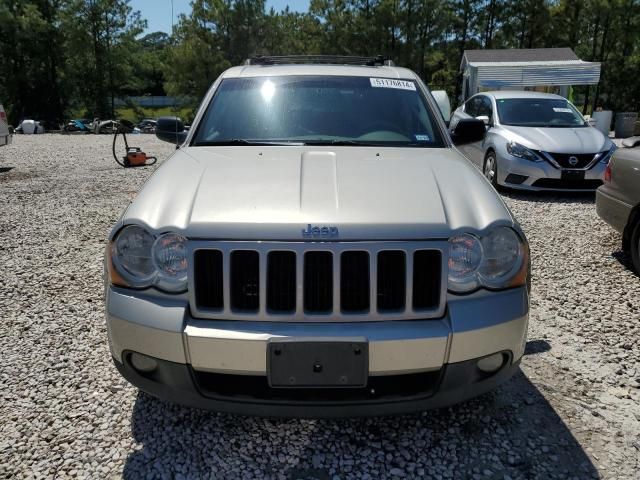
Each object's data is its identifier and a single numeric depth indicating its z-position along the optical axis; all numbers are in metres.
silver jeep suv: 1.94
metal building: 21.11
